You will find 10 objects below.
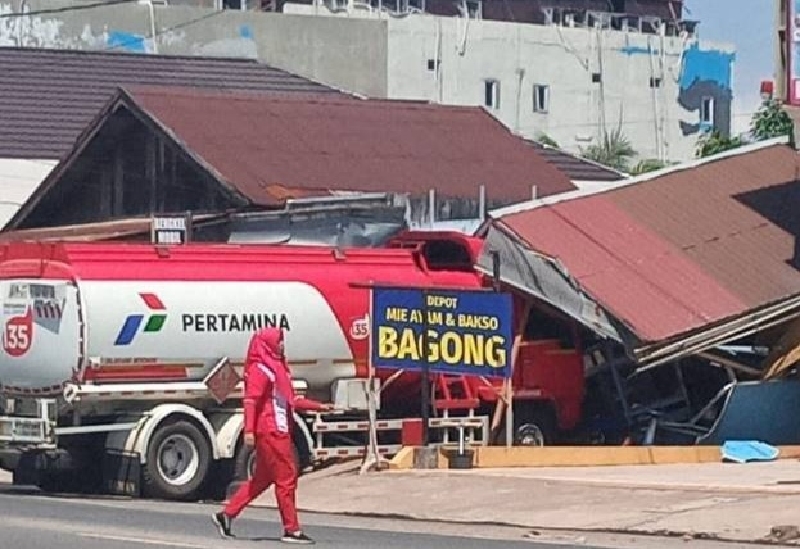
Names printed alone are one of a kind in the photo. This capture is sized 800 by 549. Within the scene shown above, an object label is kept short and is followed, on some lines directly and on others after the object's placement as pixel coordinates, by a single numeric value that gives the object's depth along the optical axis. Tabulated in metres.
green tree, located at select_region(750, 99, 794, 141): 44.75
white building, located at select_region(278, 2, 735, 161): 74.88
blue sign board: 25.66
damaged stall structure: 27.02
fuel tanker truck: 24.02
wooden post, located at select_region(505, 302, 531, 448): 26.59
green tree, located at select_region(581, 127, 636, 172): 76.84
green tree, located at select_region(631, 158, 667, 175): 72.69
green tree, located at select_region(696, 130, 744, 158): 54.62
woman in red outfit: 17.50
